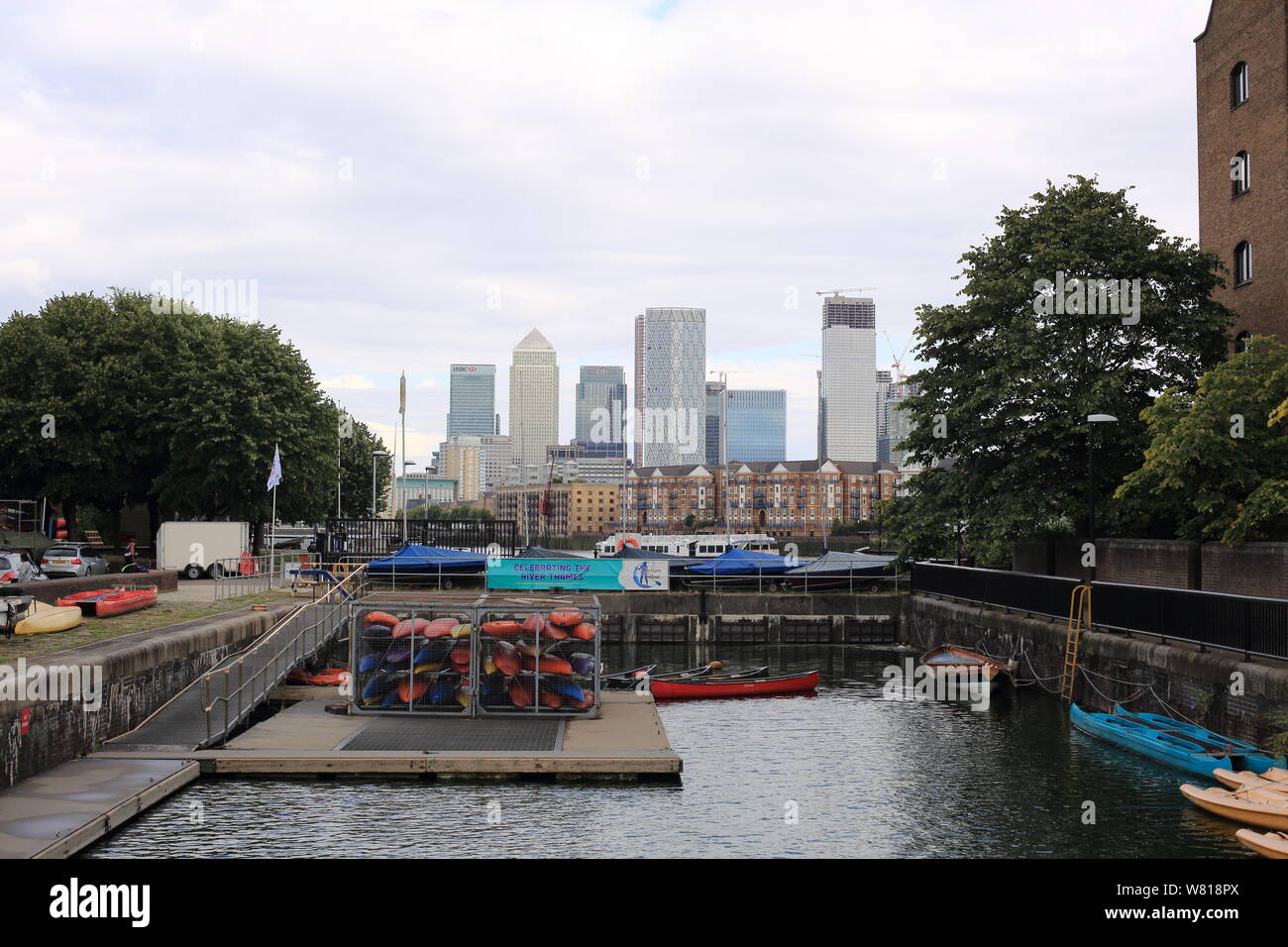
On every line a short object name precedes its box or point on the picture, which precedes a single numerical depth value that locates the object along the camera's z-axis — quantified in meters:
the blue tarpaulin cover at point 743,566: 65.38
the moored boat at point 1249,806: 19.58
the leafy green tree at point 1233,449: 33.47
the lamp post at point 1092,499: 34.25
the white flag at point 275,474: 52.31
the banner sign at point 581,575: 57.84
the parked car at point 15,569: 40.62
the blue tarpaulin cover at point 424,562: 61.94
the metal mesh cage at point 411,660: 27.83
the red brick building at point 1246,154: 43.62
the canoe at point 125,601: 33.50
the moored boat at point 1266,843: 18.00
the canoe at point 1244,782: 20.41
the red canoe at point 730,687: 38.44
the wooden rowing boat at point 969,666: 38.03
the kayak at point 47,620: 27.81
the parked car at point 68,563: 49.03
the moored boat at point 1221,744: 22.94
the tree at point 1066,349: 44.22
